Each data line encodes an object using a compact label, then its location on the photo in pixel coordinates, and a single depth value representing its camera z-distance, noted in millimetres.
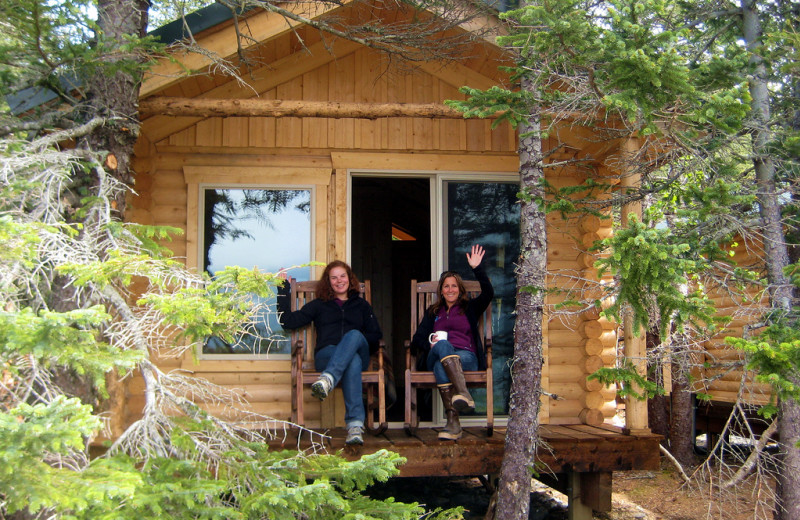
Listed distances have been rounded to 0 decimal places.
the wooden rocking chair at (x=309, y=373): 4293
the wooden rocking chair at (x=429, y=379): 4328
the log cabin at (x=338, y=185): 4969
